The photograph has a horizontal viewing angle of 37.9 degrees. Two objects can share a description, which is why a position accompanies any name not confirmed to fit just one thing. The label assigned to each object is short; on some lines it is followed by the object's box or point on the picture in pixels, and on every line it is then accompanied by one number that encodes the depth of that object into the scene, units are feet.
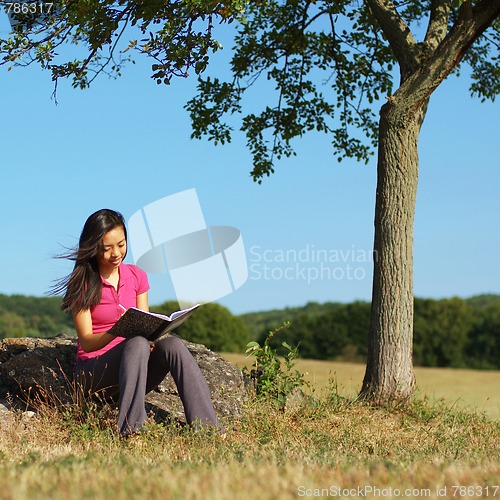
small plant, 27.32
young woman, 20.72
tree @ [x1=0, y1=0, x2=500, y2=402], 28.17
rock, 24.79
